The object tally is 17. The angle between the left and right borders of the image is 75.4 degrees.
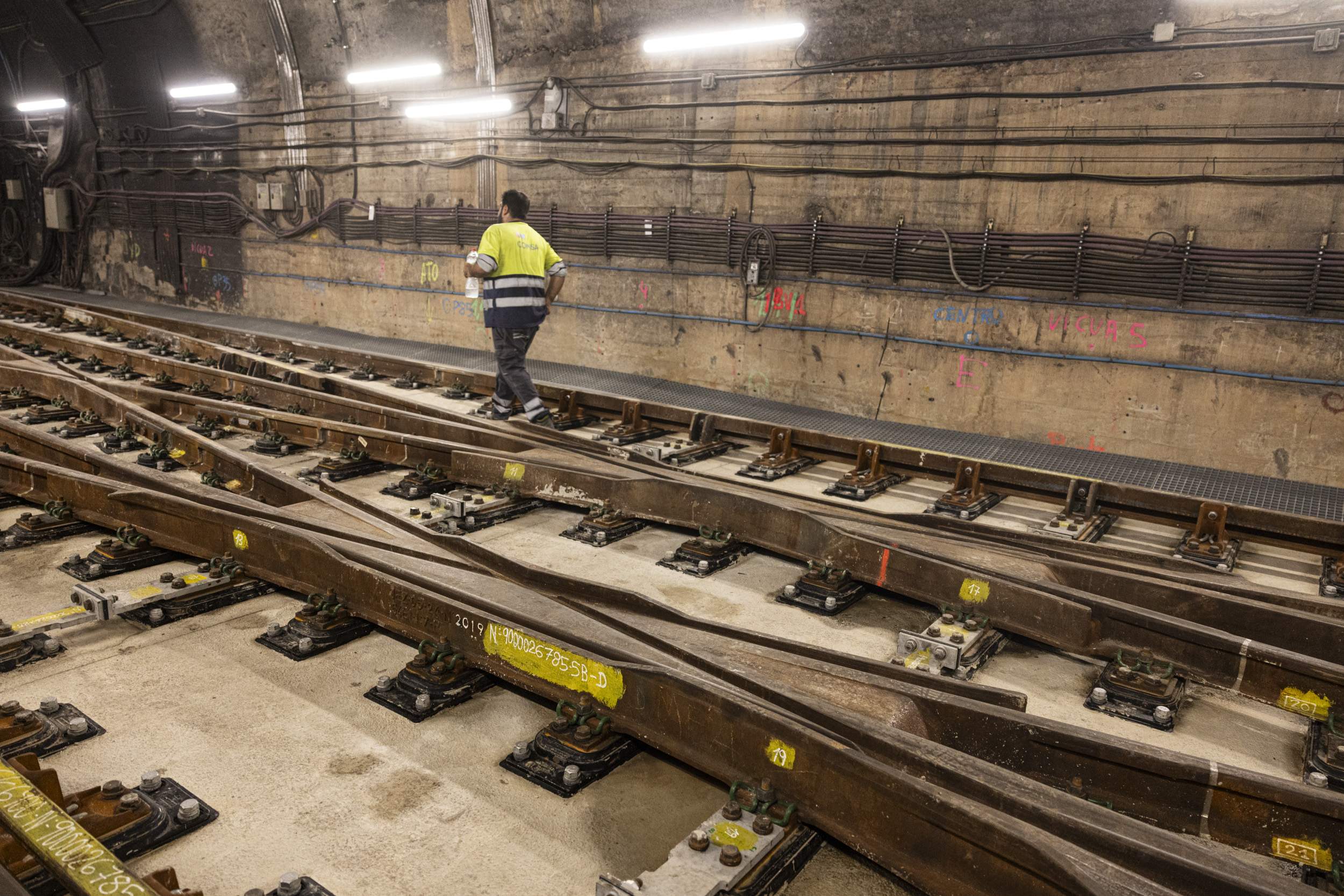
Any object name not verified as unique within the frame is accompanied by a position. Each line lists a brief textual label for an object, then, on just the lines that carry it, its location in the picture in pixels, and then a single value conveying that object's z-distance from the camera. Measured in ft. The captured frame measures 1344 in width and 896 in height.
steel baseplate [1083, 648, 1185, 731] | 11.50
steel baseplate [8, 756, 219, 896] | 7.56
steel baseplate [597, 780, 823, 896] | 6.96
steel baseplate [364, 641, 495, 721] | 10.04
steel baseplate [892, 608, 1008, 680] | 12.38
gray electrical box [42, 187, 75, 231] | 66.39
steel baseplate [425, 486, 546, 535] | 17.94
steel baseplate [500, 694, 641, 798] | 8.83
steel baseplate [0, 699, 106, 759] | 8.93
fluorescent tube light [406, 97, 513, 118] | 40.70
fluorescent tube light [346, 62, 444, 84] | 43.21
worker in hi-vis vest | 24.44
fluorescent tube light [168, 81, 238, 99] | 54.80
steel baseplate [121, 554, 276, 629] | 12.16
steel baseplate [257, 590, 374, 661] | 11.34
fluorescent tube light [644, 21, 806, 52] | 31.63
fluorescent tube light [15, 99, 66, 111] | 65.51
